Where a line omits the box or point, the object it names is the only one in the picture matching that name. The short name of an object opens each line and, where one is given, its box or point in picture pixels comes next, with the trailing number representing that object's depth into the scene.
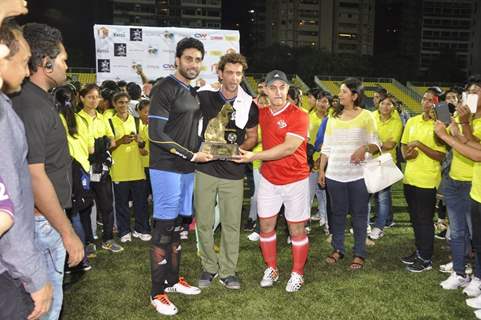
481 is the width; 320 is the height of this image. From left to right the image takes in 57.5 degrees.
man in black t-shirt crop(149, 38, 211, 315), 4.41
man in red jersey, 5.05
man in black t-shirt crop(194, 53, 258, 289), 4.95
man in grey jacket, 1.80
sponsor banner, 13.57
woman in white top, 5.73
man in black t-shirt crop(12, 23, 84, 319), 2.41
